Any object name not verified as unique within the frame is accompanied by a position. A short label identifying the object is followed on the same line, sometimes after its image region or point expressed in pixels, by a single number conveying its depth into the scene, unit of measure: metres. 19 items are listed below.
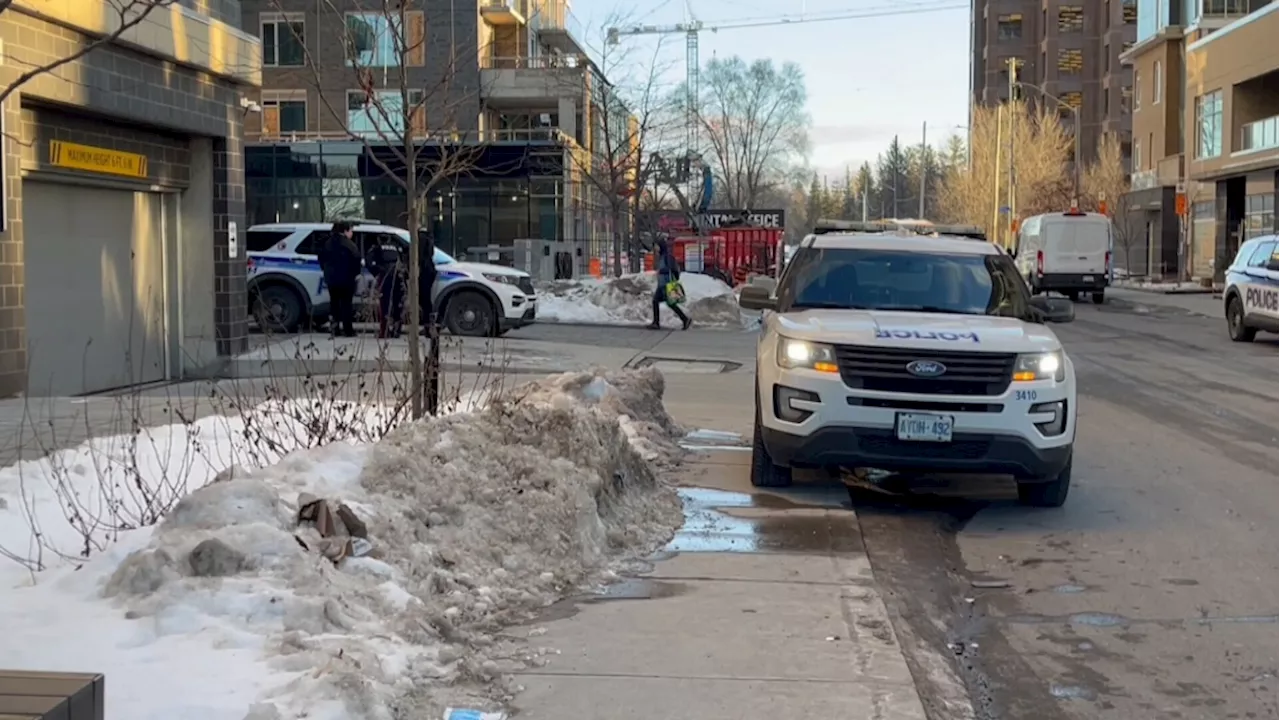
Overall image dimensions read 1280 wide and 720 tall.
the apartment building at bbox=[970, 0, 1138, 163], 86.56
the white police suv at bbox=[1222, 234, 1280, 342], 21.77
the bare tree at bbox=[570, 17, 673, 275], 34.09
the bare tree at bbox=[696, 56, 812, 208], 81.38
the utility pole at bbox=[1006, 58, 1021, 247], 61.41
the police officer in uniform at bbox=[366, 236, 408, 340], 16.42
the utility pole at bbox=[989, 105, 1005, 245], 67.25
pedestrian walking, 23.58
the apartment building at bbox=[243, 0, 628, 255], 42.16
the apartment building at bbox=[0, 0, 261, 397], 12.14
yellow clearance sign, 12.98
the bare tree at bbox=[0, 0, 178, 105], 3.93
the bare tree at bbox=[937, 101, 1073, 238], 71.69
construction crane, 38.70
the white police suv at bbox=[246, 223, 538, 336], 21.31
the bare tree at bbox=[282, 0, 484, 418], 8.71
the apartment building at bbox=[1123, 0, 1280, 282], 46.19
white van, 38.19
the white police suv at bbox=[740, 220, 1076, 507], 8.30
